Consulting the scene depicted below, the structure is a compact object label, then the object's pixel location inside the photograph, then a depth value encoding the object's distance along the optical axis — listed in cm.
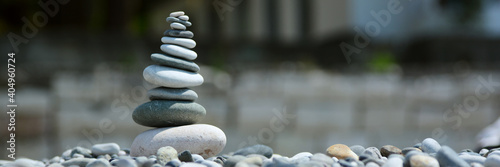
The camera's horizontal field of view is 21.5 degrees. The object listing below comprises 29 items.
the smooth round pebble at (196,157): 178
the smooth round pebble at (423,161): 165
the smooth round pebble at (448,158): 166
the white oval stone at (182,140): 181
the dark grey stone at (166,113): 182
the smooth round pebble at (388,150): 181
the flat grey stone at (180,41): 184
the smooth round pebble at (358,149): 185
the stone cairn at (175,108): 182
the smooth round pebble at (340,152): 178
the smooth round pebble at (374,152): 178
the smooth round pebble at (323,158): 172
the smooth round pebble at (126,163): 168
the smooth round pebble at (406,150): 180
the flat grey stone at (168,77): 182
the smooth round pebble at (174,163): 170
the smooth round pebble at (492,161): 170
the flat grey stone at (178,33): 185
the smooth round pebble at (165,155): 174
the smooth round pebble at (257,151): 181
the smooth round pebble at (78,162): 176
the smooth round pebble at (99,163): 169
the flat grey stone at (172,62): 183
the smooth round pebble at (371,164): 168
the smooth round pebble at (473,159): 173
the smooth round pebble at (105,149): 190
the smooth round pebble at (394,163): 166
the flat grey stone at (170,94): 183
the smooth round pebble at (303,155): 182
